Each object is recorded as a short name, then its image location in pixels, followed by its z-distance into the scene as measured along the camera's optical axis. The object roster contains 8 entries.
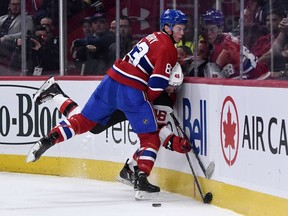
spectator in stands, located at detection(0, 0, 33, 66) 18.53
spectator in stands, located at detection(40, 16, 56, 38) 18.43
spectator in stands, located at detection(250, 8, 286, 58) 13.38
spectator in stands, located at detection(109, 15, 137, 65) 17.00
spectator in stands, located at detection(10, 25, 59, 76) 18.31
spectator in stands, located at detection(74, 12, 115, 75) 17.51
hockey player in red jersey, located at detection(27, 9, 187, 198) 14.38
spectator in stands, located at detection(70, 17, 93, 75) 17.82
